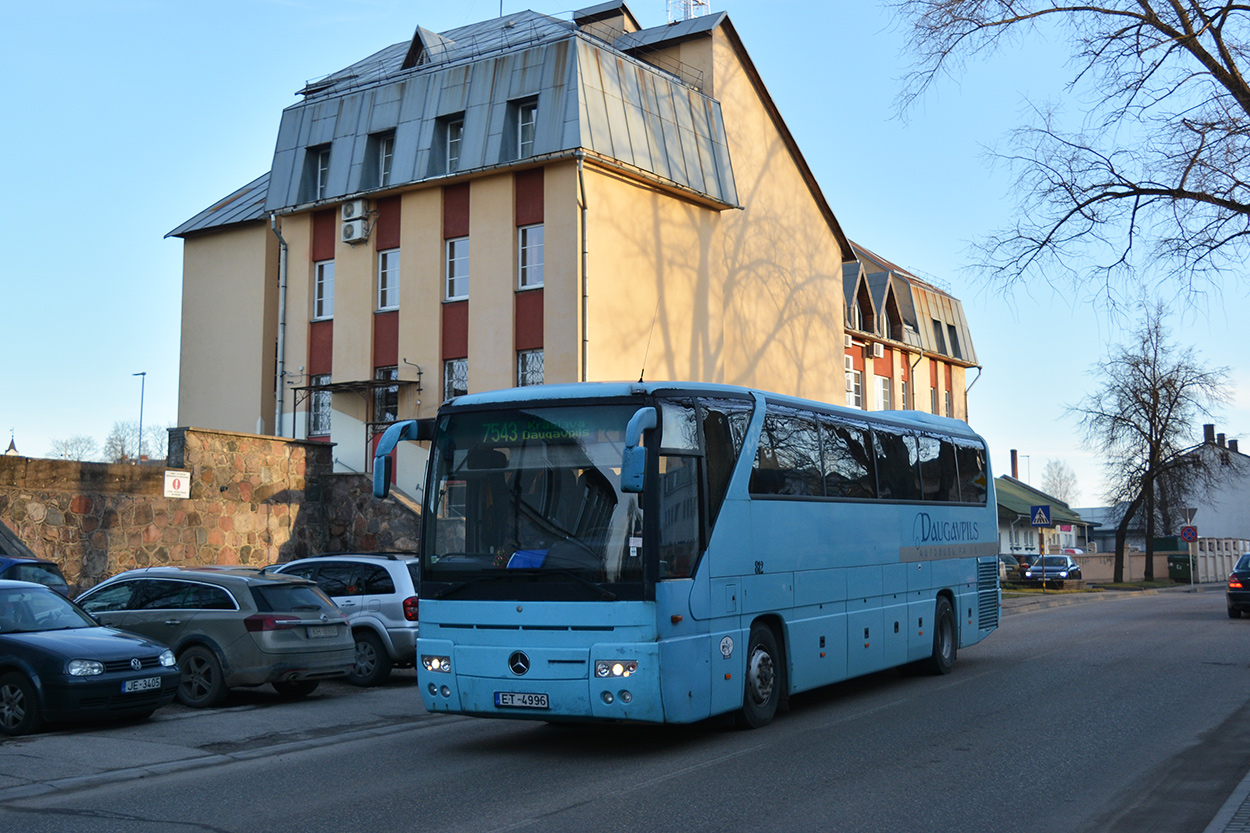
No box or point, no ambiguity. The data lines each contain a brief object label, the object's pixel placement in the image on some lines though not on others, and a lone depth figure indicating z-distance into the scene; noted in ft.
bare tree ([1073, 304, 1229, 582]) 165.37
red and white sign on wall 69.15
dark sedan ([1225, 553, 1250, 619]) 86.53
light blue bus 30.86
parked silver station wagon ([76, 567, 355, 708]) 42.50
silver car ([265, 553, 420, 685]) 50.26
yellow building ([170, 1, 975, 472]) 90.17
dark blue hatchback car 35.50
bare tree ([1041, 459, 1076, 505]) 456.45
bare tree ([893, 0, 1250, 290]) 42.63
